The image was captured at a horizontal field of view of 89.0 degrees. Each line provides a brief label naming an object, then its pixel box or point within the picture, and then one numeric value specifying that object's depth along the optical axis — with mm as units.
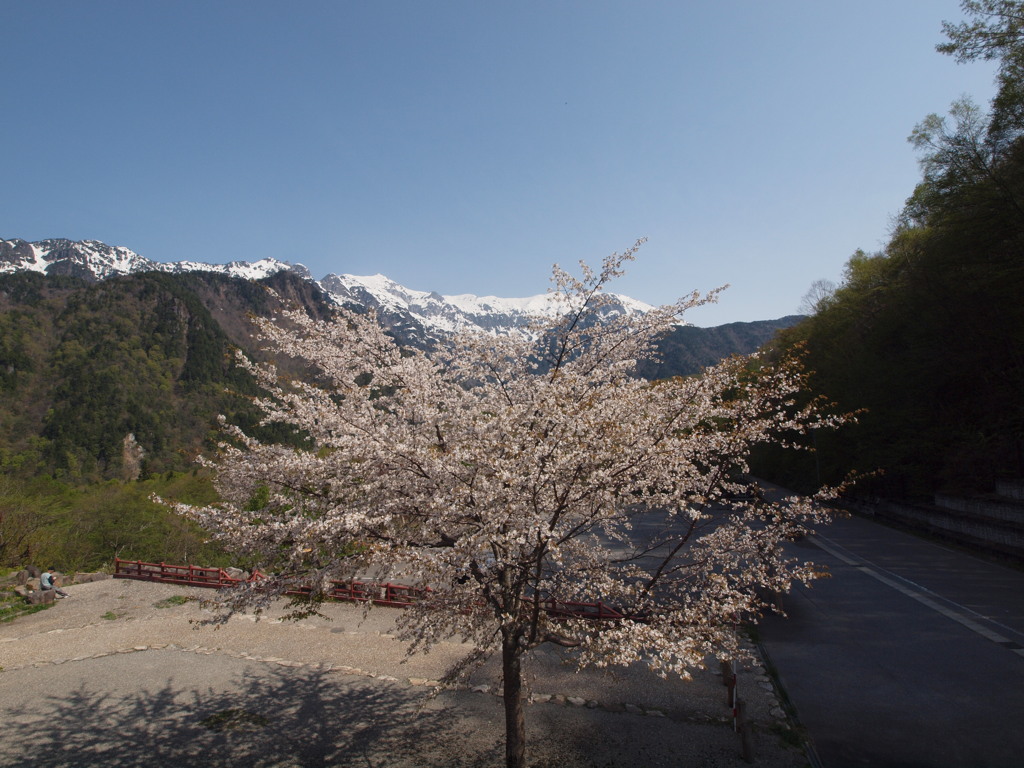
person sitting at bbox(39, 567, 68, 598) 14040
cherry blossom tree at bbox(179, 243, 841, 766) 4371
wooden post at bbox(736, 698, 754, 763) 5938
